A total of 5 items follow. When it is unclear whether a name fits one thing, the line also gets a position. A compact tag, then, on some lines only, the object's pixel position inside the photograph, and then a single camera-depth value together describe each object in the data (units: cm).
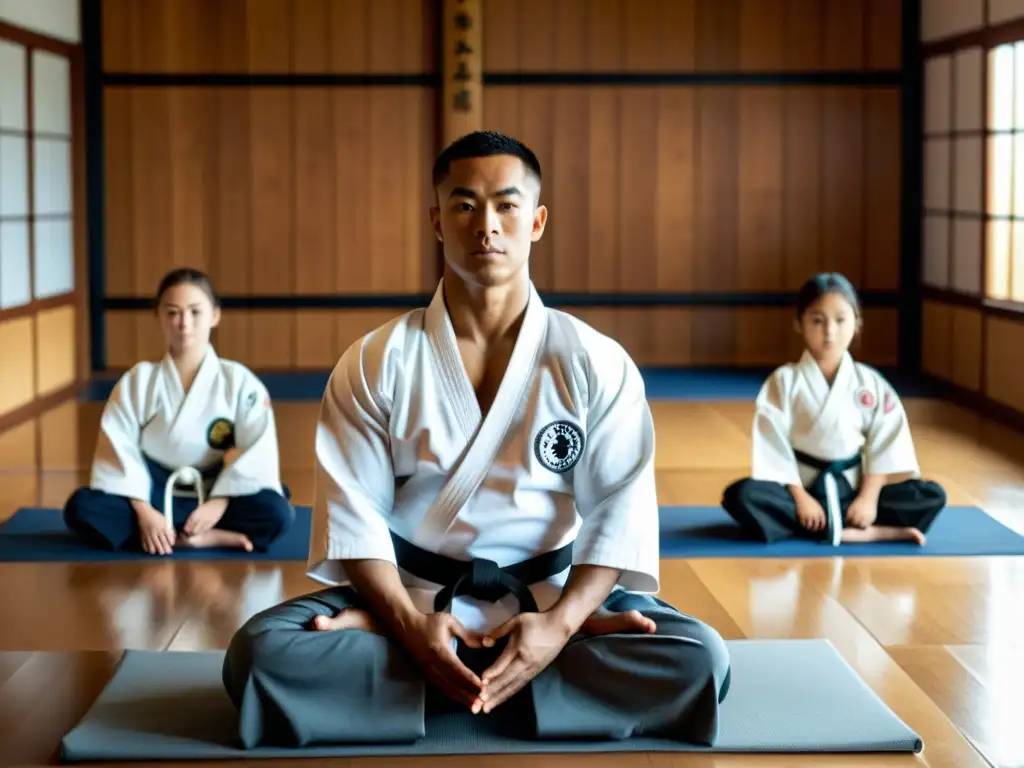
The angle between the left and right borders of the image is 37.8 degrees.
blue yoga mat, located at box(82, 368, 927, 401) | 736
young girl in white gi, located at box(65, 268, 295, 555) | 421
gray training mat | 259
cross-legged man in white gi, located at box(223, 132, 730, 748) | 261
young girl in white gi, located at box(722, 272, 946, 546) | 437
